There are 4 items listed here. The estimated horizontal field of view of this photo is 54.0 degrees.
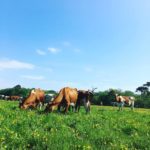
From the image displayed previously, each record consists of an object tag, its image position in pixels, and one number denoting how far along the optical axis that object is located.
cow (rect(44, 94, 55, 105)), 16.21
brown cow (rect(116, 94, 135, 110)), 22.60
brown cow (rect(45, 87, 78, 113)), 10.28
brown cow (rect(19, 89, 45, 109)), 12.03
